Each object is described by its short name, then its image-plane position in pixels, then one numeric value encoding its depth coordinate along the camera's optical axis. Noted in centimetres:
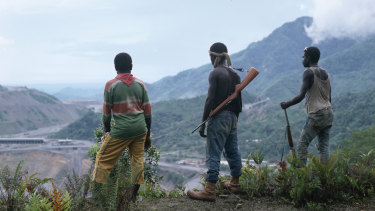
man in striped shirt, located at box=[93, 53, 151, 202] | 412
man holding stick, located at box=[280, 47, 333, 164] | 480
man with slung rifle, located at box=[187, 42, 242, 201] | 444
